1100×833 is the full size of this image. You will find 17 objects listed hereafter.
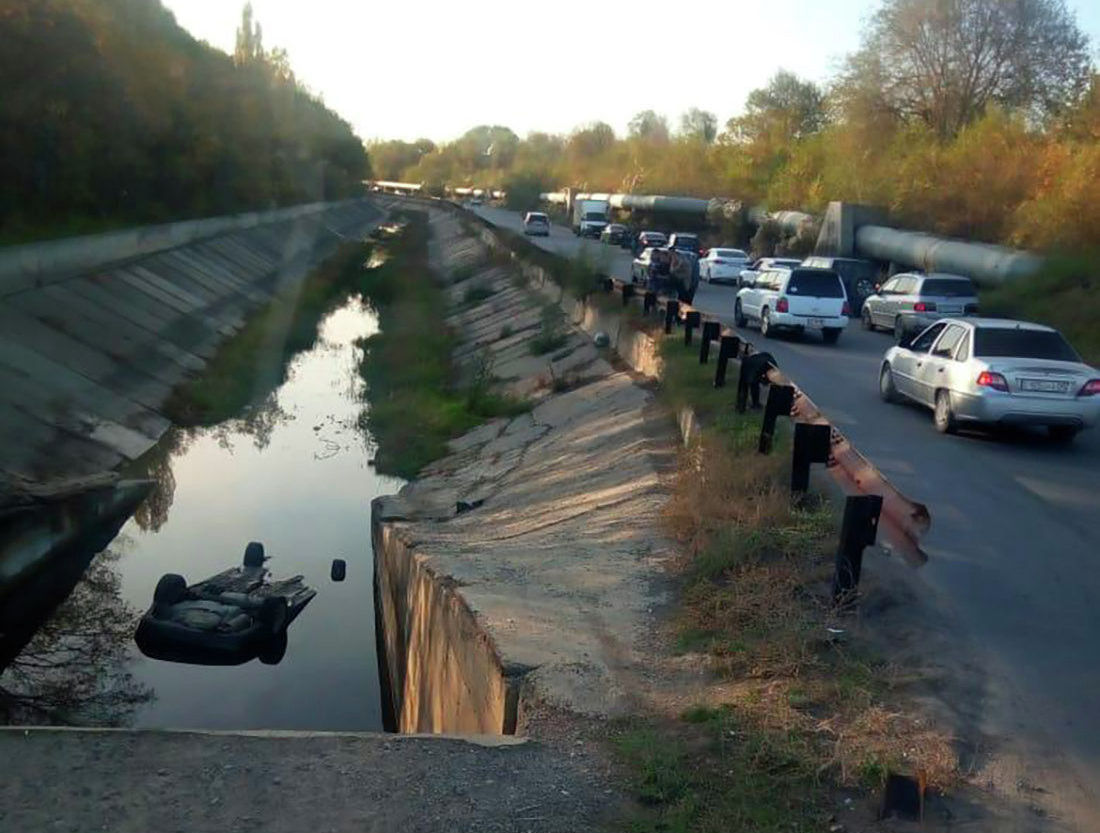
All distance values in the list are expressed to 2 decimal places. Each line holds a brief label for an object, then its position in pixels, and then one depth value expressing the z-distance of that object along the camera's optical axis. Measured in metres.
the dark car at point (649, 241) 63.50
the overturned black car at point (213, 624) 15.67
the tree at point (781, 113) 89.06
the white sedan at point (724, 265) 50.59
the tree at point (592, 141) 160.62
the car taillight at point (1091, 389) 15.23
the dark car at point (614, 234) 72.38
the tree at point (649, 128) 138.88
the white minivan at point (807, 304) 27.84
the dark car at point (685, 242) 57.35
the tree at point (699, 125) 124.24
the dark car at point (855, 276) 37.94
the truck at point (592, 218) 81.00
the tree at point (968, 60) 53.62
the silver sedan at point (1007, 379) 15.23
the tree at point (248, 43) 88.38
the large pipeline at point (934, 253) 35.31
